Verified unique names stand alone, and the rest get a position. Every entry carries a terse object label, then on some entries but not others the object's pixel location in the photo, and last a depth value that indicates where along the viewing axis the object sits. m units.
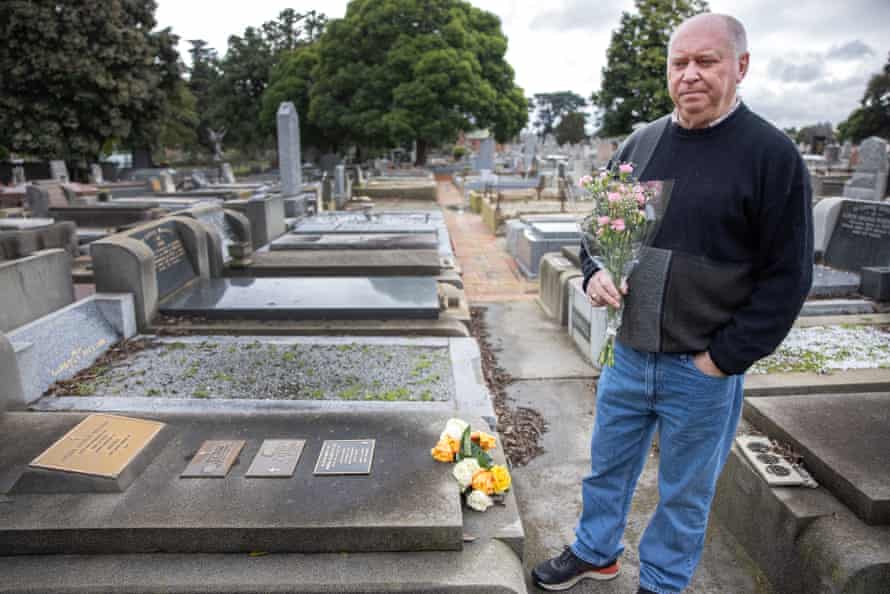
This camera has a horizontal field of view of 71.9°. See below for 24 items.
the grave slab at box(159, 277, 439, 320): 5.62
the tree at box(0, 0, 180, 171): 23.56
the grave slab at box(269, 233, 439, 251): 8.93
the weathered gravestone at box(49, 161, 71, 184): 24.27
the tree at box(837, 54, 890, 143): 44.94
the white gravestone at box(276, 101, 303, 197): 14.56
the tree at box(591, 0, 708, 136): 32.84
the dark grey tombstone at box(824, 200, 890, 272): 6.70
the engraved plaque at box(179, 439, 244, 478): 2.73
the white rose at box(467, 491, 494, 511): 2.63
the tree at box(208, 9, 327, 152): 41.53
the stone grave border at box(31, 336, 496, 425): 3.76
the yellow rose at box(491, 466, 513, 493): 2.72
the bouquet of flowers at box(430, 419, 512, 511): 2.69
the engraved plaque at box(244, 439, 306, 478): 2.73
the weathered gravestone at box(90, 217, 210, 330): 5.29
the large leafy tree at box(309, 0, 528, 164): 29.00
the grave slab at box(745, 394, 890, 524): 2.53
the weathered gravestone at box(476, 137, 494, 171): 31.78
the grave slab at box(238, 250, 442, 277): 7.33
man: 1.93
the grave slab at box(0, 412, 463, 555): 2.37
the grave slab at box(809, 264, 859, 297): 6.25
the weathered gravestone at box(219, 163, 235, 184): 26.85
